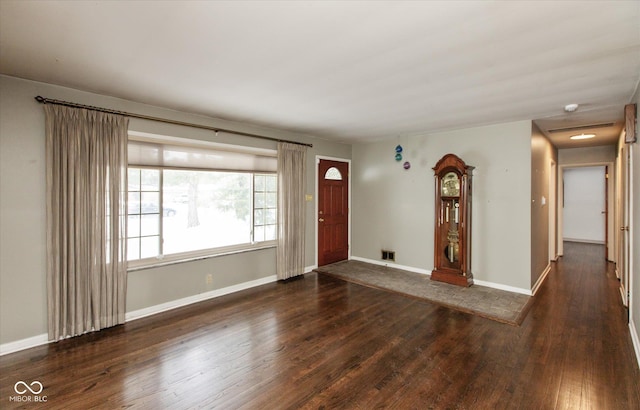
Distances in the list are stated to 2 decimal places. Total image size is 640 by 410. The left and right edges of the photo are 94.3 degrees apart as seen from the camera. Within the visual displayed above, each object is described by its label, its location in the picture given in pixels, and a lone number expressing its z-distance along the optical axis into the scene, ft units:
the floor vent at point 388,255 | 18.39
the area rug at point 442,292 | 11.64
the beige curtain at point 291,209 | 15.67
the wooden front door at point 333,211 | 18.53
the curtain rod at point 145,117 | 9.13
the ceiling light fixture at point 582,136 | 16.22
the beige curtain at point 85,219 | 9.29
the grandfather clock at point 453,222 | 14.47
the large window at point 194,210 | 11.49
